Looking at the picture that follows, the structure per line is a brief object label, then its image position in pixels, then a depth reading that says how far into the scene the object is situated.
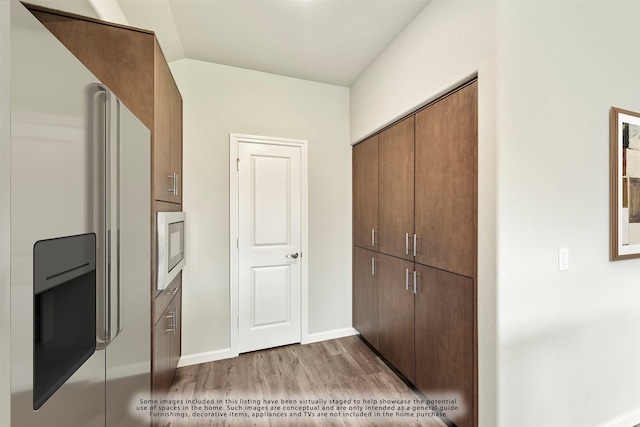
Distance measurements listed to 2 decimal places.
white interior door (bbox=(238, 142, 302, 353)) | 2.60
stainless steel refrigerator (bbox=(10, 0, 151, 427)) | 0.54
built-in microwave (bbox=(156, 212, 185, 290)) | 1.62
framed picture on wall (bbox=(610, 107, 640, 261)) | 1.55
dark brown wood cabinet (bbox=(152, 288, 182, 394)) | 1.63
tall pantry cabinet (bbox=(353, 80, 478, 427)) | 1.54
